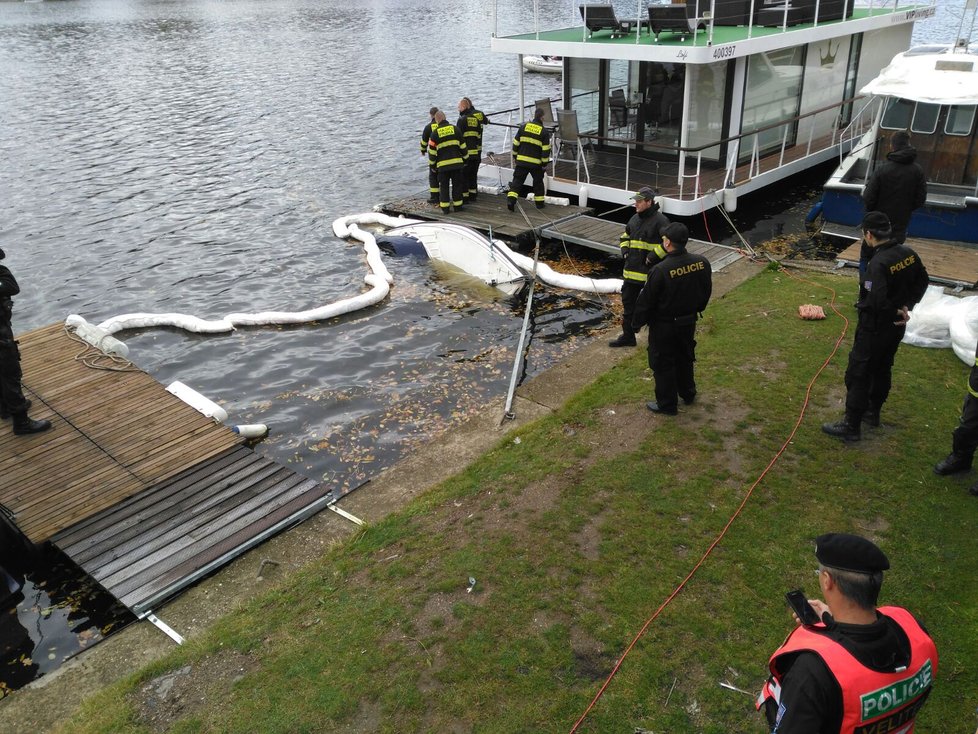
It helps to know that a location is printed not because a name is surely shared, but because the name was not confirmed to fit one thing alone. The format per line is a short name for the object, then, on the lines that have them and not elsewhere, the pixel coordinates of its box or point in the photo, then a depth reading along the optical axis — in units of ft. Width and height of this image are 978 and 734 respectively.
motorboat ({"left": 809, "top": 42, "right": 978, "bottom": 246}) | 42.50
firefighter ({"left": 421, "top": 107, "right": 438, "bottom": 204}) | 53.26
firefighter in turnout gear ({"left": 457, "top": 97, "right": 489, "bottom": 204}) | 51.16
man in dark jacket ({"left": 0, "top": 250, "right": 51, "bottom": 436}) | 27.37
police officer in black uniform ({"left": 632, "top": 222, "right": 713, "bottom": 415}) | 23.06
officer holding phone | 9.16
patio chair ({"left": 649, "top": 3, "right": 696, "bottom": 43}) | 46.07
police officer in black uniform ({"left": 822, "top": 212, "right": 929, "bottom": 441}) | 21.02
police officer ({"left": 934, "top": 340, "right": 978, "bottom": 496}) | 20.44
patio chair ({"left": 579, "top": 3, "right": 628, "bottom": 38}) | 49.70
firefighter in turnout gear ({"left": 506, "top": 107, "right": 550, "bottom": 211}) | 48.49
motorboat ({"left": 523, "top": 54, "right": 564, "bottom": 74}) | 124.88
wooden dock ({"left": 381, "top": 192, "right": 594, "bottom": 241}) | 48.14
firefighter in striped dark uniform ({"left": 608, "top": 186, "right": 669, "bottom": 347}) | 28.35
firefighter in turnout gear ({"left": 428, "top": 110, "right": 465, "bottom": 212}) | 49.62
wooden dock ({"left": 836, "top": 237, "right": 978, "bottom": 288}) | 35.27
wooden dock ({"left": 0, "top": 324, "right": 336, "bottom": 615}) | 22.80
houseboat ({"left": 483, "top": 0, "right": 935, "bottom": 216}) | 47.44
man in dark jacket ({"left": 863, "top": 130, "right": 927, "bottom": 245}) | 31.22
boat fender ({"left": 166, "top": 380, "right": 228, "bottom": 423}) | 31.14
